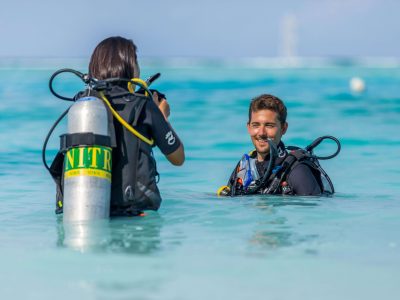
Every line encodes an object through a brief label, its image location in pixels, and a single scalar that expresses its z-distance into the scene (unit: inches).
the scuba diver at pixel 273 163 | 495.2
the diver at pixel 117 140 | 395.9
